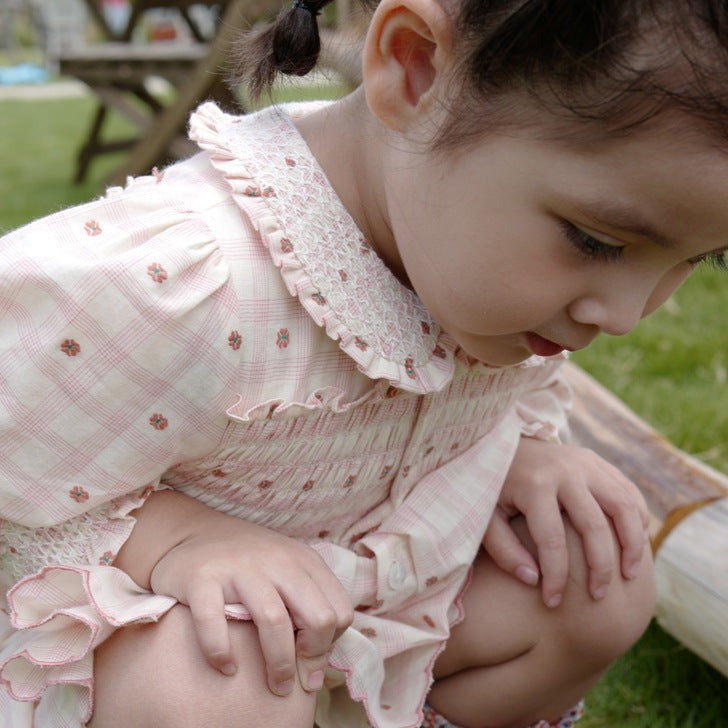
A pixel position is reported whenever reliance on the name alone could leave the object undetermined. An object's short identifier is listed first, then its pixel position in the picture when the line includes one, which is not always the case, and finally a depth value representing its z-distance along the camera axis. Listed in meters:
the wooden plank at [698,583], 1.33
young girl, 0.84
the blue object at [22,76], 12.93
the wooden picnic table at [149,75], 3.35
